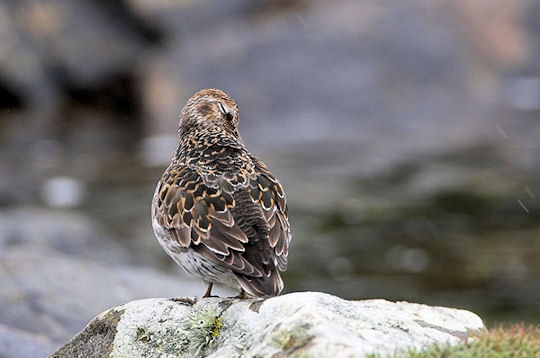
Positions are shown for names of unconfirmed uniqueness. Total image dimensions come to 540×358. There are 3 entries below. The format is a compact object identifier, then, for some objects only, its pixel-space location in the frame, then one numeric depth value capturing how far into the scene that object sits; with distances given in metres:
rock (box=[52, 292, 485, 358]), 9.06
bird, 11.44
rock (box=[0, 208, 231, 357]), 14.95
